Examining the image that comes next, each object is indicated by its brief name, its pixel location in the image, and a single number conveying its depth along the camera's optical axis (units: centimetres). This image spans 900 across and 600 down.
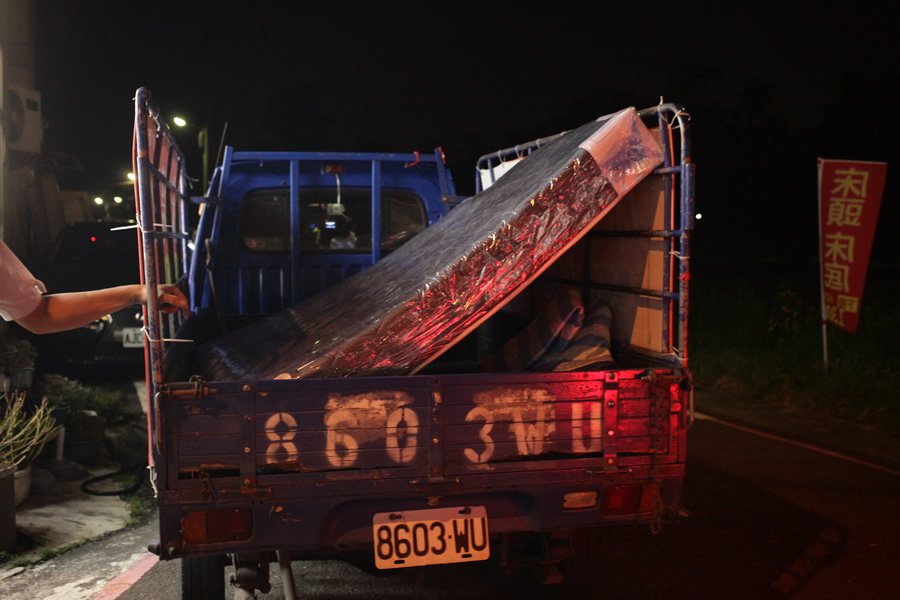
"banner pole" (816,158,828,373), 994
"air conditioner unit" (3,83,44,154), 836
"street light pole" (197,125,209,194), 1377
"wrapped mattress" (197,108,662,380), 321
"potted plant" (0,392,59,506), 486
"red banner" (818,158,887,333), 946
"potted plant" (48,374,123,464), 626
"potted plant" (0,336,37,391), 604
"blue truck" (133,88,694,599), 295
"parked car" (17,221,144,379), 868
